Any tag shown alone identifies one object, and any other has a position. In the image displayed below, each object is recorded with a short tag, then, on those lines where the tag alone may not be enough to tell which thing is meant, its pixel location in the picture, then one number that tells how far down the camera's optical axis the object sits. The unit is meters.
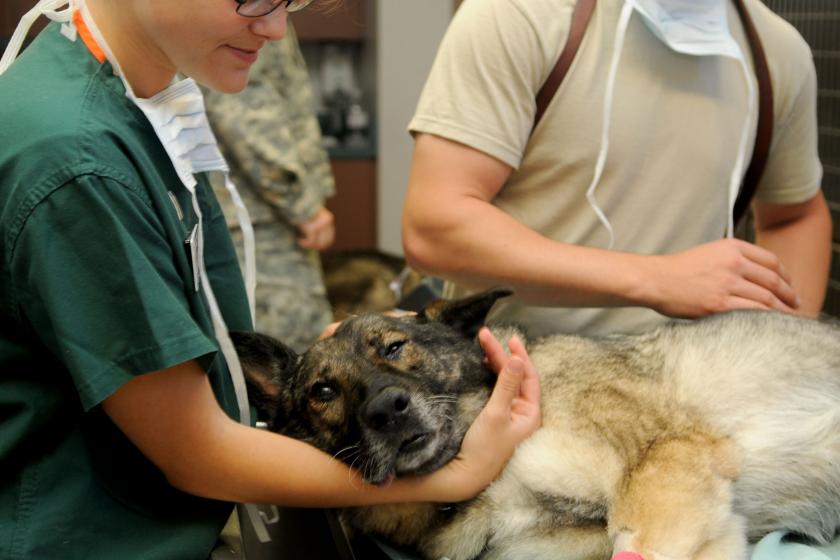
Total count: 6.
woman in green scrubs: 1.11
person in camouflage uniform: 3.17
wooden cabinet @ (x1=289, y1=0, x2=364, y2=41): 5.46
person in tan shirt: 1.78
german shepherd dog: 1.41
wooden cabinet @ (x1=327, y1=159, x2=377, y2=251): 5.79
